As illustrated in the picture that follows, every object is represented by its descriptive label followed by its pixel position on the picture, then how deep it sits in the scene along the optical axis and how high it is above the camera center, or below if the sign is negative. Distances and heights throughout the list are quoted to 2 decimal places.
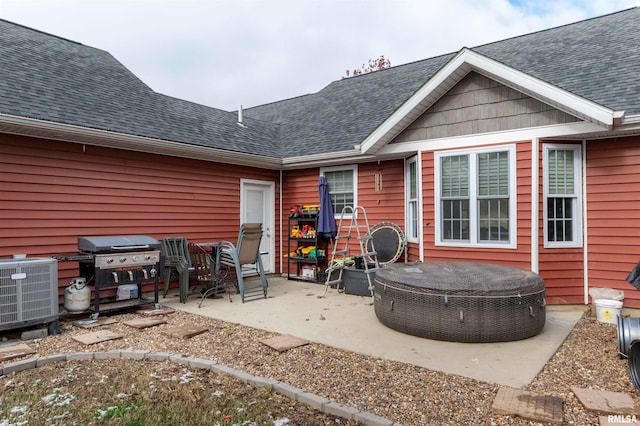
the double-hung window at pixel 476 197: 5.93 +0.26
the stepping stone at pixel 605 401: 2.74 -1.34
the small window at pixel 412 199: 7.12 +0.27
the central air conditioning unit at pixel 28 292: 4.32 -0.86
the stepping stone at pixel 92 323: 5.07 -1.39
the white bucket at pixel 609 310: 5.08 -1.23
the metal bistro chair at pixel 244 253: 6.40 -0.64
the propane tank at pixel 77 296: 5.38 -1.09
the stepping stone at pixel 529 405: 2.66 -1.34
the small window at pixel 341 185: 8.29 +0.61
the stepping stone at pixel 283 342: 4.12 -1.37
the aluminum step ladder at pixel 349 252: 6.68 -0.71
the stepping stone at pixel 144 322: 5.02 -1.39
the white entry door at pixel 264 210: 8.83 +0.11
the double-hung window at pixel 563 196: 5.76 +0.26
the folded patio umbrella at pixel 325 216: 8.07 -0.03
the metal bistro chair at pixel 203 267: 6.28 -0.82
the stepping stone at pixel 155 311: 5.68 -1.39
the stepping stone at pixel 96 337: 4.37 -1.37
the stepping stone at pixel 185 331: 4.59 -1.37
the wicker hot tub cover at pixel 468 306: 4.24 -1.00
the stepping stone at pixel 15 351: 3.84 -1.36
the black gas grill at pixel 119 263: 5.38 -0.67
